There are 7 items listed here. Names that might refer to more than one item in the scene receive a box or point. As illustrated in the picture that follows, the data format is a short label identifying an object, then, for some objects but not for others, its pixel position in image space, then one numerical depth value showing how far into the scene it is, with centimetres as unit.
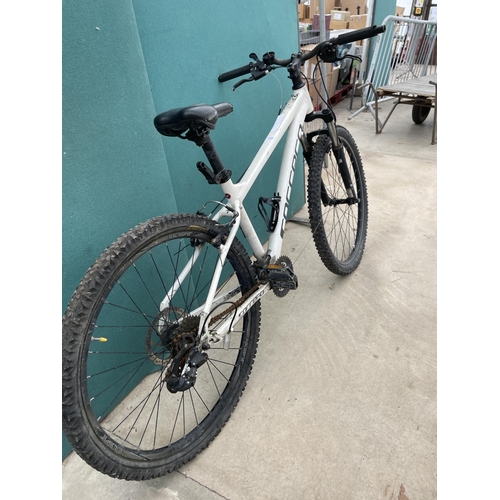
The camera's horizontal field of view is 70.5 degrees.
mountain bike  94
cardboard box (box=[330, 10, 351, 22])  547
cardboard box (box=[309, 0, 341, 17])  554
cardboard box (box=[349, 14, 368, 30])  535
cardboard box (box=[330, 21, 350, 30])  550
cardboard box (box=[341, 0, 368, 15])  569
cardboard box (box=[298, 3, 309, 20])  547
